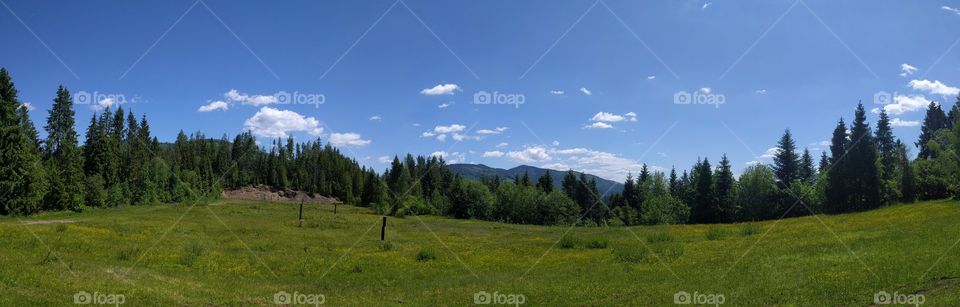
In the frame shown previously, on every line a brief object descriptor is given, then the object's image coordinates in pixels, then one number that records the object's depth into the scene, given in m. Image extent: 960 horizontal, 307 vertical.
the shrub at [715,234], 41.11
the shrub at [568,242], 40.09
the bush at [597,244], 39.03
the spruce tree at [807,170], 111.79
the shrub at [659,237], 41.78
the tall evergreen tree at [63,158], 80.38
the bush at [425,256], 35.03
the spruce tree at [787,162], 108.00
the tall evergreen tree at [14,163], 66.62
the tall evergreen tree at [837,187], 90.19
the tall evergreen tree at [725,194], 109.06
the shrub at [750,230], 41.78
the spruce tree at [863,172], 86.88
